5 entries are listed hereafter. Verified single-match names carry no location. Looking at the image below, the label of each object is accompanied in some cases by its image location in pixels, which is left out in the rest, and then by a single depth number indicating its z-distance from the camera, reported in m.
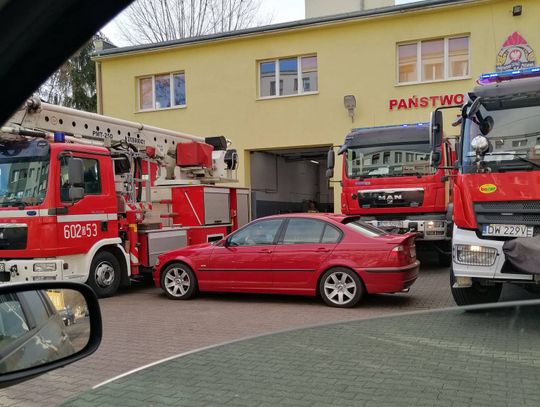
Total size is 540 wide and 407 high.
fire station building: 16.45
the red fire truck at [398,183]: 11.59
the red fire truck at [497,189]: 6.49
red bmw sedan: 8.02
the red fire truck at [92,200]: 8.52
